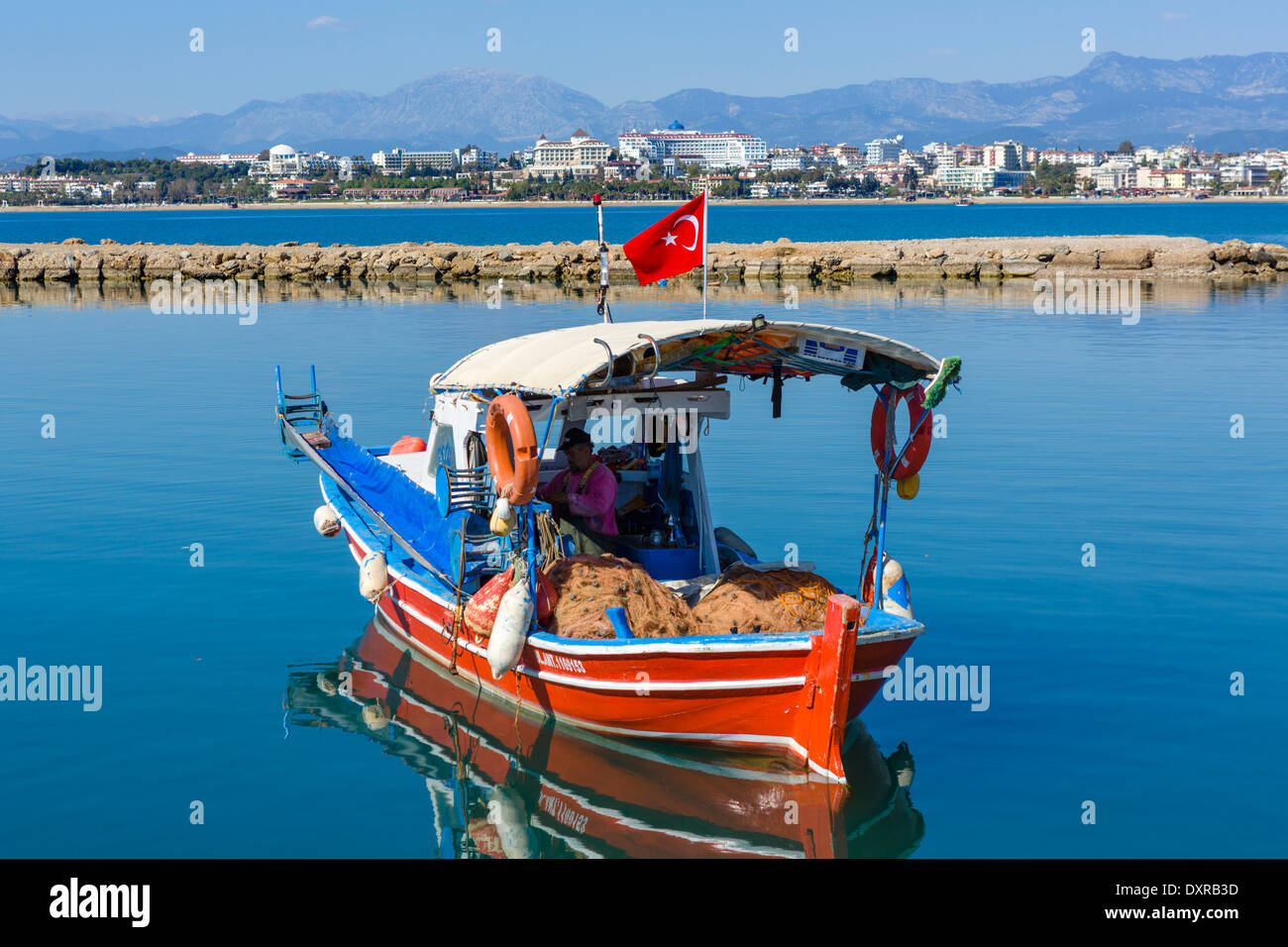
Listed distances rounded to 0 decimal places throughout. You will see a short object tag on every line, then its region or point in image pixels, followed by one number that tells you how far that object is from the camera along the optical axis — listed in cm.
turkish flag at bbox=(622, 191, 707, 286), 1223
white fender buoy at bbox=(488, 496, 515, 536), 1180
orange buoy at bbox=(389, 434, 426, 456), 1898
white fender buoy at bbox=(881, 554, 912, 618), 1297
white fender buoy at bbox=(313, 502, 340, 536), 1773
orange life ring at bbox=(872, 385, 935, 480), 1291
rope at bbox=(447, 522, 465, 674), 1331
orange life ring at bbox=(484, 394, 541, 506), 1157
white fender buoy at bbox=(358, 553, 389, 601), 1491
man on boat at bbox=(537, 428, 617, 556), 1347
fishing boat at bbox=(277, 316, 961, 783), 1140
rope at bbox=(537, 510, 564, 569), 1302
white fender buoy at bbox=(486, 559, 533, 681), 1202
